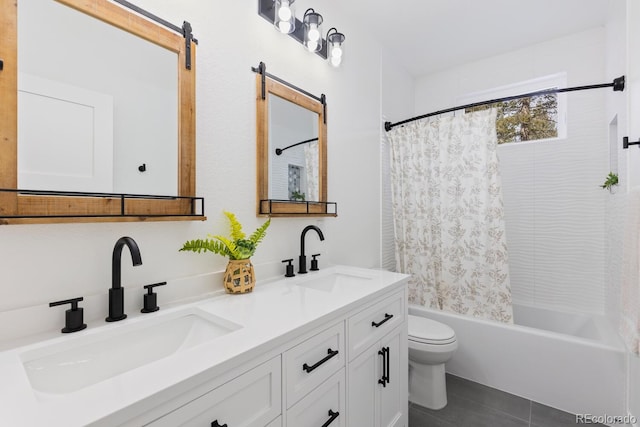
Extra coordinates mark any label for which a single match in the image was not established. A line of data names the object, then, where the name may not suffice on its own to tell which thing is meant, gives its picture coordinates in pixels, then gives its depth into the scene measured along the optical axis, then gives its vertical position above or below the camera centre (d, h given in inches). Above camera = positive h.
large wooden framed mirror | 31.3 +12.1
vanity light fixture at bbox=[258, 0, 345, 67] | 57.0 +39.4
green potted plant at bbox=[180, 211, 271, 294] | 46.8 -6.5
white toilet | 69.7 -36.3
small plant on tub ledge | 77.7 +8.6
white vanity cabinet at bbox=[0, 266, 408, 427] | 21.3 -14.6
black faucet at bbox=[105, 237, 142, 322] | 35.3 -9.4
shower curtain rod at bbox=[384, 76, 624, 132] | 70.2 +30.6
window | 100.1 +35.1
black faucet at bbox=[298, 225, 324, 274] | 63.2 -9.7
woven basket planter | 47.4 -10.2
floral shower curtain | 81.4 -0.5
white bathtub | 65.9 -36.5
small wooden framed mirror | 56.7 +13.4
